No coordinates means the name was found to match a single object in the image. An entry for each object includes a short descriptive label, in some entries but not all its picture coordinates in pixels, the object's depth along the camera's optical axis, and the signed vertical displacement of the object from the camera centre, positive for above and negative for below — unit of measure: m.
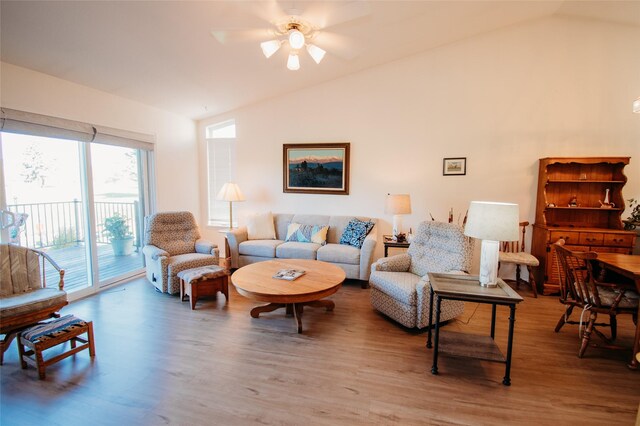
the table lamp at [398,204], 4.06 -0.24
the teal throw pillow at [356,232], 4.30 -0.68
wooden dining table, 2.31 -0.66
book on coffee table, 2.98 -0.91
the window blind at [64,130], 2.80 +0.62
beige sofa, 4.07 -0.90
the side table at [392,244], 4.01 -0.79
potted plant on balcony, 4.36 -0.74
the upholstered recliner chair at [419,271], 2.80 -0.92
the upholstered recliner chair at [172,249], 3.64 -0.85
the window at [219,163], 5.45 +0.42
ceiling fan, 2.09 +1.24
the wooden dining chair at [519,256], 3.71 -0.90
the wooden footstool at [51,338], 2.14 -1.15
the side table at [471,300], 2.12 -0.92
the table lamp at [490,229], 2.17 -0.31
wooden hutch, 3.64 -0.30
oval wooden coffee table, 2.64 -0.94
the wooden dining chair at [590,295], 2.45 -0.93
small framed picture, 4.34 +0.30
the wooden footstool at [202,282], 3.32 -1.12
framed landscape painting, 4.84 +0.30
